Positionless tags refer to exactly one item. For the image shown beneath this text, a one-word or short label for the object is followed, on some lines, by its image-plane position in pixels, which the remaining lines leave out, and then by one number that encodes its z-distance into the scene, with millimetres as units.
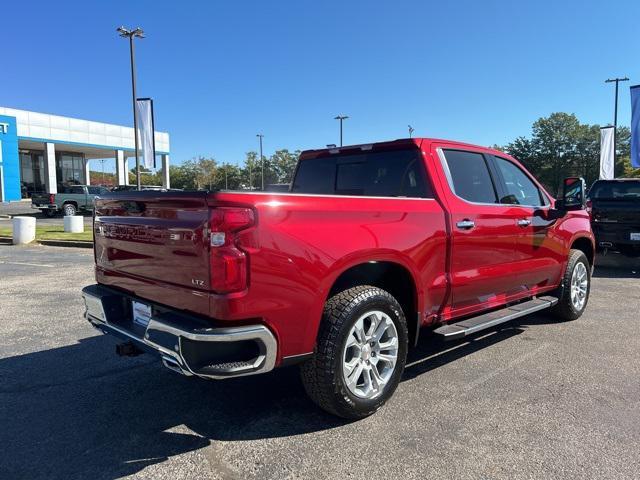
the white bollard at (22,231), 14438
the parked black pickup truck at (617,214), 9141
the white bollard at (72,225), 16688
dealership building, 36531
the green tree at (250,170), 85688
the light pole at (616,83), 32803
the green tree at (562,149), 61375
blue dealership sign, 35750
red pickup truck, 2723
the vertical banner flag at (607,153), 23609
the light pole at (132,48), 22119
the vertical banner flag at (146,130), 19344
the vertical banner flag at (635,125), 19016
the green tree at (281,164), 84312
